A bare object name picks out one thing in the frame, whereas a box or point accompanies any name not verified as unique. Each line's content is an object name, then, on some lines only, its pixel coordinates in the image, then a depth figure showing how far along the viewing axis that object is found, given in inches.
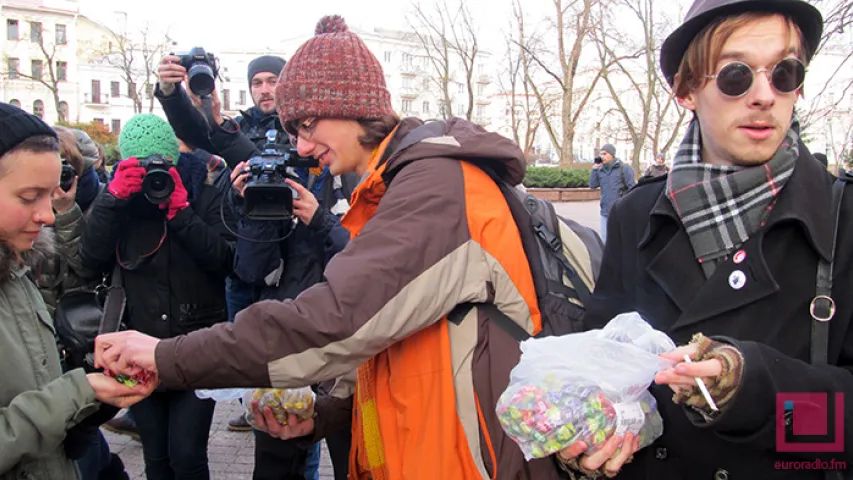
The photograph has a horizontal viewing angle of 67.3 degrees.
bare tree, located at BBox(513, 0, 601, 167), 1216.2
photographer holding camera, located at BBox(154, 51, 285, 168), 141.6
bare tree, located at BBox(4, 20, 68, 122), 1987.0
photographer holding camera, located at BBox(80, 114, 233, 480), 124.2
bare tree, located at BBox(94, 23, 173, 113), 1590.8
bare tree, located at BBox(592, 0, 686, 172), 1182.3
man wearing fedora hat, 53.2
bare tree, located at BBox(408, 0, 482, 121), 1432.1
